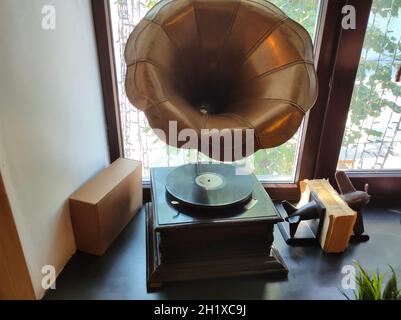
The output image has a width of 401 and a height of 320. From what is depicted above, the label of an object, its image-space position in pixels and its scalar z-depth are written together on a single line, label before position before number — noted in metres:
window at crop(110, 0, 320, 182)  1.23
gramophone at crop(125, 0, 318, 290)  0.82
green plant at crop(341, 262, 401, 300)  0.79
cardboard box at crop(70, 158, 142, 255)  1.11
